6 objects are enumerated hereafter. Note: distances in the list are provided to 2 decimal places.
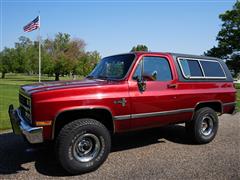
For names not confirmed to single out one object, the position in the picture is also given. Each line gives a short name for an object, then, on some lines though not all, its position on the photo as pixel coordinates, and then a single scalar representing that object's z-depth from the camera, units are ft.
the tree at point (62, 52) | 123.58
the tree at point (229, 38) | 79.69
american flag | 49.94
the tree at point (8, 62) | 147.77
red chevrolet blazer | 9.56
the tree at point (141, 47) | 171.96
